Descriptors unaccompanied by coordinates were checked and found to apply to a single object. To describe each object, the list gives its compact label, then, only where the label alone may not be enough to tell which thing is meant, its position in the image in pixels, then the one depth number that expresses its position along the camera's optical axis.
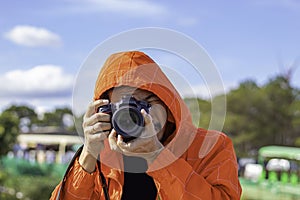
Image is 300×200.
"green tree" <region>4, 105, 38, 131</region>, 57.18
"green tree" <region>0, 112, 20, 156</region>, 21.63
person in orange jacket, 1.62
